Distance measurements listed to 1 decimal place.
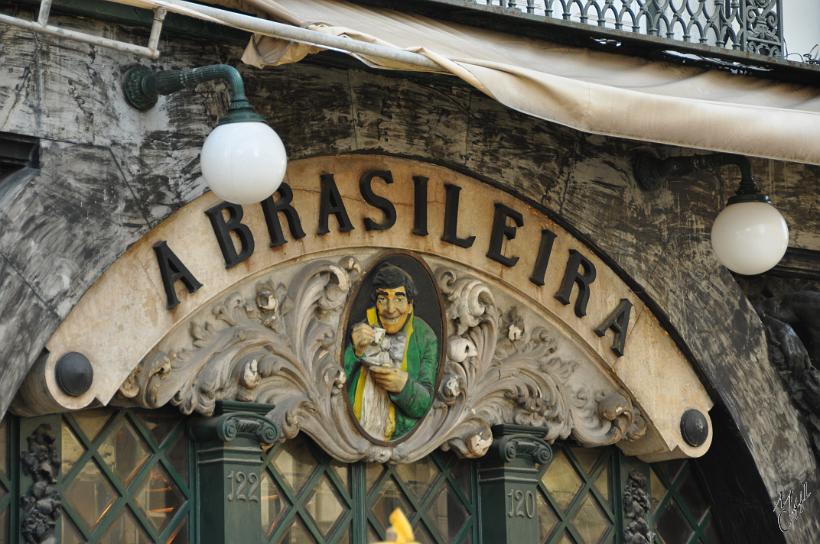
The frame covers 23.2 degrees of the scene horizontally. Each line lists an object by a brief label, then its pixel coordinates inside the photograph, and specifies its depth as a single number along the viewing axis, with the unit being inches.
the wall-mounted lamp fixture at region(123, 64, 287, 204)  329.7
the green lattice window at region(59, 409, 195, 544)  370.0
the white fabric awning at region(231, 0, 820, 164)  360.2
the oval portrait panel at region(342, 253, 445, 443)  404.8
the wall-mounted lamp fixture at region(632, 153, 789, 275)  413.4
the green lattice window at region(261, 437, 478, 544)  398.6
